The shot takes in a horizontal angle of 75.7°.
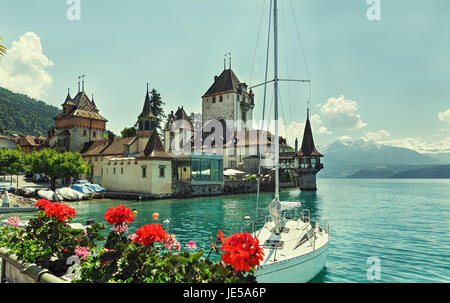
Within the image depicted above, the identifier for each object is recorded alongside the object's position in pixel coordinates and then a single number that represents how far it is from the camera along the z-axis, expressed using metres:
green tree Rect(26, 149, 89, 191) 39.56
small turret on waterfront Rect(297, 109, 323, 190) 66.19
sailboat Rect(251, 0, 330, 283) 9.20
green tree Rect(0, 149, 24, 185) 43.41
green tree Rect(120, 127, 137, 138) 70.56
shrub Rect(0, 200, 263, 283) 4.29
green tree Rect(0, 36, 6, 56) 7.10
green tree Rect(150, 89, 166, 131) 76.50
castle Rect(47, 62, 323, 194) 43.25
